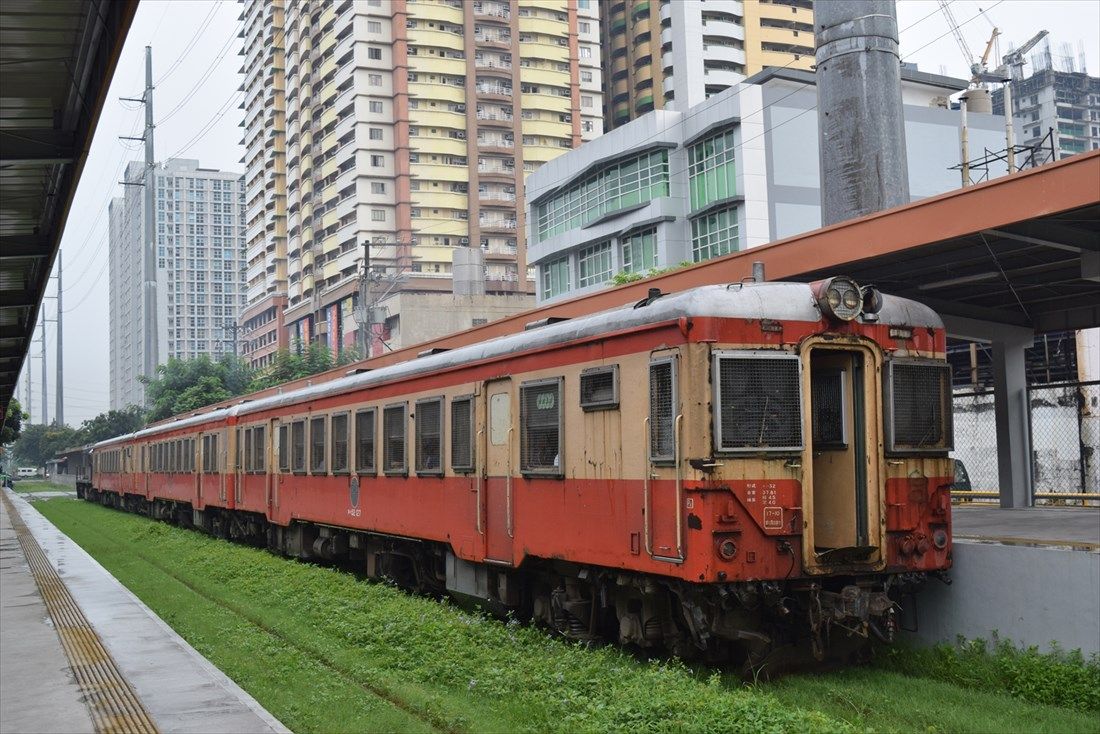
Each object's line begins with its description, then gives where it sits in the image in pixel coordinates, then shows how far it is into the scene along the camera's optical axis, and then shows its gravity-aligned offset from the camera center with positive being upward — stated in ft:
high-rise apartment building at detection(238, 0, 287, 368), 352.49 +86.75
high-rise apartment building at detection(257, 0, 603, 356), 291.58 +84.21
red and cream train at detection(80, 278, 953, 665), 27.63 -0.98
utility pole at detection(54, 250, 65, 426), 337.72 +16.30
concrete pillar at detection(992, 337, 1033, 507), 52.01 +0.23
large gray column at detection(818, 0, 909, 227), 65.87 +19.31
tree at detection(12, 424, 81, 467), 390.83 +1.81
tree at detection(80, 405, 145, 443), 285.43 +5.95
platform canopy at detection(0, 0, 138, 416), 21.72 +8.02
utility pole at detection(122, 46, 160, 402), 199.52 +28.84
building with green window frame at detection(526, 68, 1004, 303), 183.01 +44.54
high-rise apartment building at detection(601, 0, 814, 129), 277.03 +99.52
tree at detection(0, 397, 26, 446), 163.94 +3.97
